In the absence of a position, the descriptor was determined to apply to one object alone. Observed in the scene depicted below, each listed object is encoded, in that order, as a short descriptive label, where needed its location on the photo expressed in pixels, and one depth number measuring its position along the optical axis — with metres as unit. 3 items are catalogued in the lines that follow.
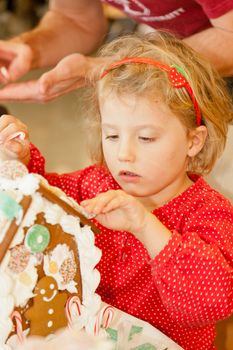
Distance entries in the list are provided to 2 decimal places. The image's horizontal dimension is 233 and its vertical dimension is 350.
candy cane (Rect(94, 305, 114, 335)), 1.08
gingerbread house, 0.97
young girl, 1.11
